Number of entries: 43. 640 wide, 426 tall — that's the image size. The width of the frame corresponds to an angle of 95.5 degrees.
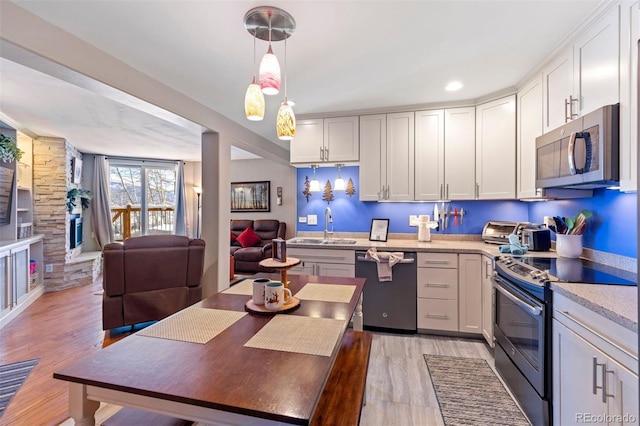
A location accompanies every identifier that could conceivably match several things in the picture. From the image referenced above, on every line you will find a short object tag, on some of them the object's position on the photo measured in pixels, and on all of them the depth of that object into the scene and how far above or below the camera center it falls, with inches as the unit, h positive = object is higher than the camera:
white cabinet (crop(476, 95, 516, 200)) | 113.7 +26.0
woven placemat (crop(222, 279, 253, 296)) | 67.0 -18.5
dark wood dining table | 29.0 -18.8
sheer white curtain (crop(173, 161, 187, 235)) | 279.7 +5.1
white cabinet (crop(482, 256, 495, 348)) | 103.9 -32.1
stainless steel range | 64.2 -26.1
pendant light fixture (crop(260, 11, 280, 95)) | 57.6 +27.6
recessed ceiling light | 107.4 +48.1
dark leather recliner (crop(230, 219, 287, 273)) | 222.2 -25.7
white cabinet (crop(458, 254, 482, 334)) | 112.7 -31.2
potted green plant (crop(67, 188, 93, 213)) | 196.9 +10.3
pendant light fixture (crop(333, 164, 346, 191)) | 149.0 +14.5
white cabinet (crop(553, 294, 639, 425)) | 43.3 -26.6
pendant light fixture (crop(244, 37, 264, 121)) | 59.1 +22.4
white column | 130.2 +1.6
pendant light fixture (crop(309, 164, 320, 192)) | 152.9 +14.3
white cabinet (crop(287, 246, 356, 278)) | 126.0 -21.9
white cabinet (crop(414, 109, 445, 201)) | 129.0 +25.6
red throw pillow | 239.6 -22.6
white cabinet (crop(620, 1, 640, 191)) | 59.0 +25.3
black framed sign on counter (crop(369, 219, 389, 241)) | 140.2 -8.5
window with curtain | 256.8 +13.4
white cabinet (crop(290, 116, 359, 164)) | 138.7 +34.6
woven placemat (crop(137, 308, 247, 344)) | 43.8 -18.7
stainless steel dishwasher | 119.3 -35.0
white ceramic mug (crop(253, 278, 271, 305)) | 56.0 -15.6
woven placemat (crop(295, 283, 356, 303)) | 61.7 -18.2
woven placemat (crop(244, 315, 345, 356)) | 39.8 -18.5
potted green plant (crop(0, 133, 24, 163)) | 135.8 +28.9
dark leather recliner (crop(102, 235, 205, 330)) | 117.5 -28.1
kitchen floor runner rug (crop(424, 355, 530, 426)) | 72.8 -51.3
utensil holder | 88.1 -9.7
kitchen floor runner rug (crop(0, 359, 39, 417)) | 80.9 -52.1
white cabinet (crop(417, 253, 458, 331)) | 115.8 -31.6
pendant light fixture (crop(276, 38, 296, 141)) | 64.7 +20.2
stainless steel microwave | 63.6 +15.3
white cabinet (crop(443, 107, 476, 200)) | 125.4 +25.9
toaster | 101.5 -9.3
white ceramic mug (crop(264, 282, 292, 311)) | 53.2 -15.7
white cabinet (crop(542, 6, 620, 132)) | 65.3 +36.3
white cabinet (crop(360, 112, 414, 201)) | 132.6 +25.9
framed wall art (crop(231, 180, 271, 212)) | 255.6 +13.9
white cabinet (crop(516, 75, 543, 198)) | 97.9 +29.0
